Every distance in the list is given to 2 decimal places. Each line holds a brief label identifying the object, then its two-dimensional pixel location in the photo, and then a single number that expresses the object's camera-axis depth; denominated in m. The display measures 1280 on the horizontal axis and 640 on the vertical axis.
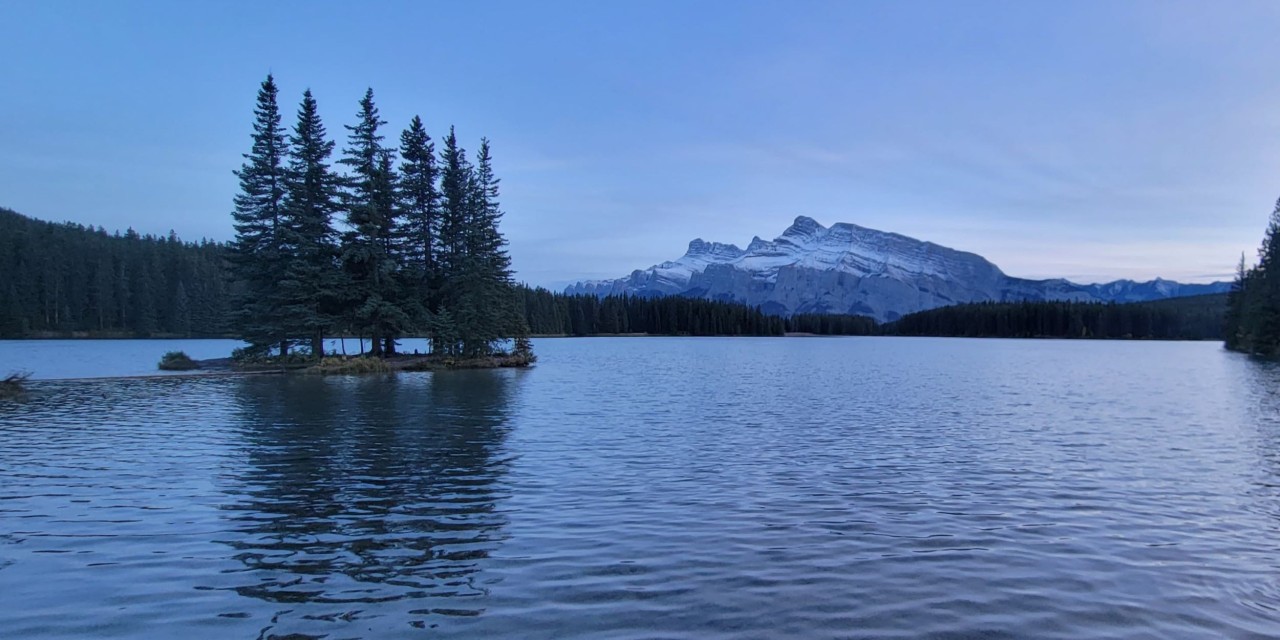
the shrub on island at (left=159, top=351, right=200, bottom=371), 50.59
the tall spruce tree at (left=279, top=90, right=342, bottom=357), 53.00
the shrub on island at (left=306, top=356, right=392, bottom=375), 50.69
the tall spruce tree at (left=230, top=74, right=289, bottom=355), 54.34
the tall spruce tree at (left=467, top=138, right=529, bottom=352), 60.53
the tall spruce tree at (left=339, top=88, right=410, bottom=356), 55.50
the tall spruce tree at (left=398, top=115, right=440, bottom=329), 60.81
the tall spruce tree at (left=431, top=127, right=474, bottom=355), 59.09
